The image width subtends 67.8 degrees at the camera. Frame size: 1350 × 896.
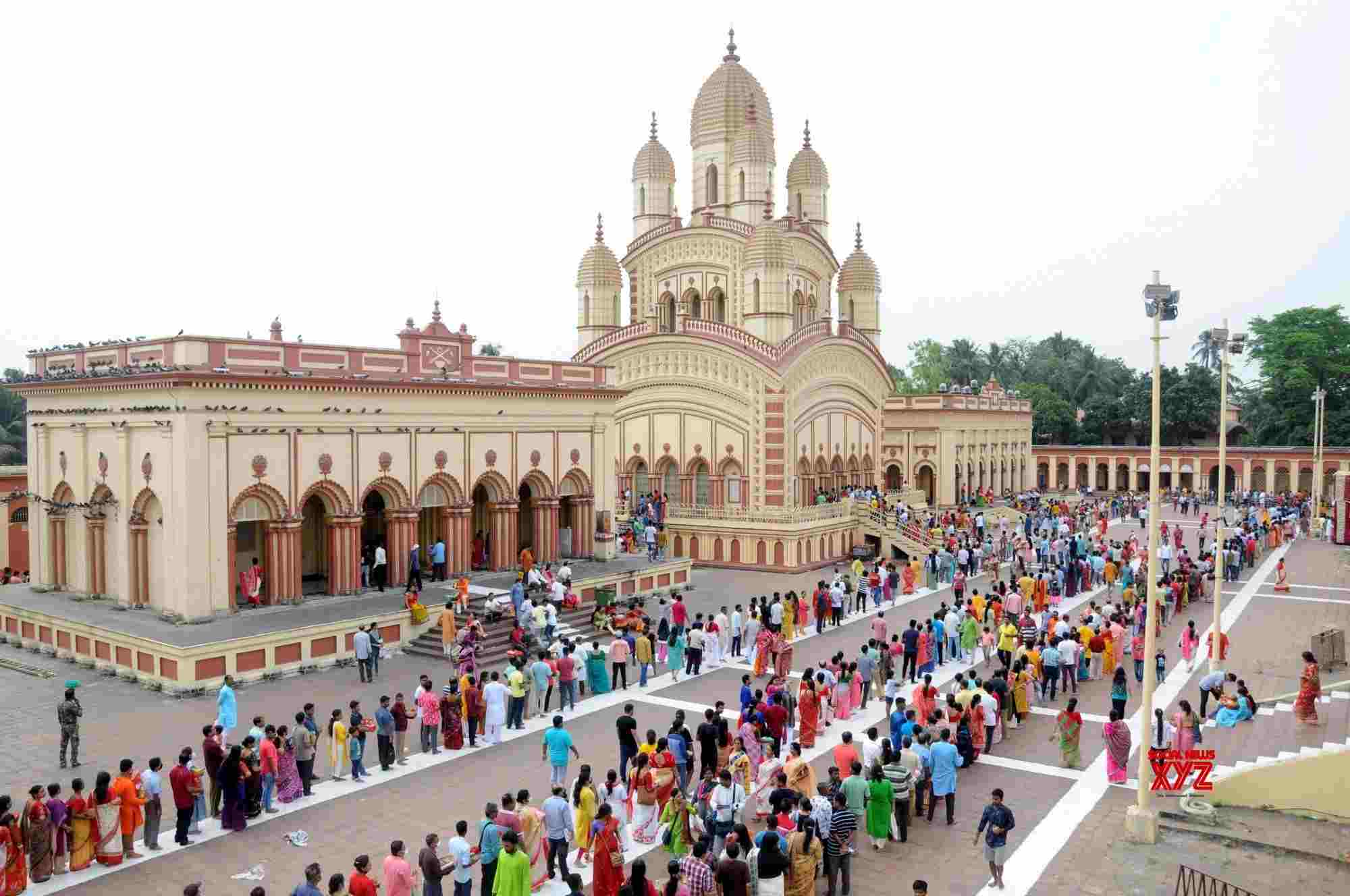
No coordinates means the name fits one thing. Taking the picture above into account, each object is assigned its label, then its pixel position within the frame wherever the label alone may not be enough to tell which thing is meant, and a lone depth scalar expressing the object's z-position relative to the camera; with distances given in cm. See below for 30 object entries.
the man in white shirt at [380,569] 2412
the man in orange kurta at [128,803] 1174
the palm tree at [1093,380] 8275
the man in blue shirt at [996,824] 1060
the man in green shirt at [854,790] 1153
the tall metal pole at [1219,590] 1861
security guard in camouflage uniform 1439
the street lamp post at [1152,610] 1232
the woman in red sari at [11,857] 1066
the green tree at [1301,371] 6450
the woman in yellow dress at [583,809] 1159
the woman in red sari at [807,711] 1549
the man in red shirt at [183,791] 1196
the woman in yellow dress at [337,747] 1416
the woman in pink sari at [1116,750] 1395
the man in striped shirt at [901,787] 1207
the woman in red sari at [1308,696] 1642
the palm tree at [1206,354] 8456
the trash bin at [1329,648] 2019
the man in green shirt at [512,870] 943
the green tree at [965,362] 9350
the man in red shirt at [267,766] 1297
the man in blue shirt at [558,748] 1334
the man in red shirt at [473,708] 1580
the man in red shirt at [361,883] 909
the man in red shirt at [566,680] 1744
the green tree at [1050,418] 7669
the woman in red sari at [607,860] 1021
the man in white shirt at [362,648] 1900
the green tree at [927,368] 8394
